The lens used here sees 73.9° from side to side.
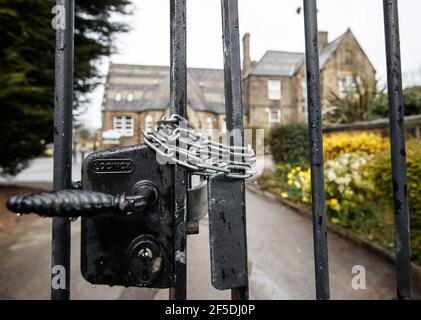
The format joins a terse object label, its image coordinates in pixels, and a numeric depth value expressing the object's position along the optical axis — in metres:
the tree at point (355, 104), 10.38
